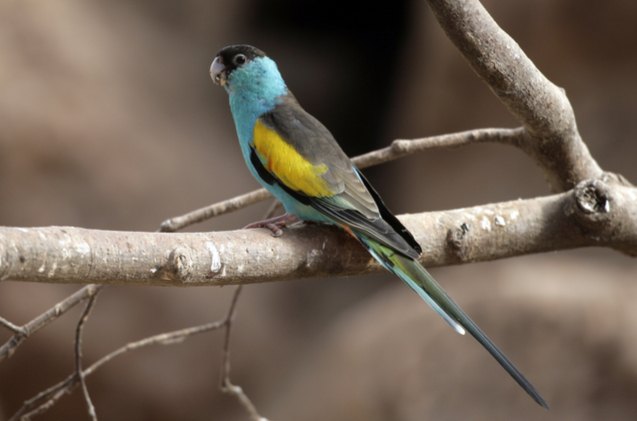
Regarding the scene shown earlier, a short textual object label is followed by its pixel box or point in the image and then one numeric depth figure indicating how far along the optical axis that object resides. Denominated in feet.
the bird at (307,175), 16.48
